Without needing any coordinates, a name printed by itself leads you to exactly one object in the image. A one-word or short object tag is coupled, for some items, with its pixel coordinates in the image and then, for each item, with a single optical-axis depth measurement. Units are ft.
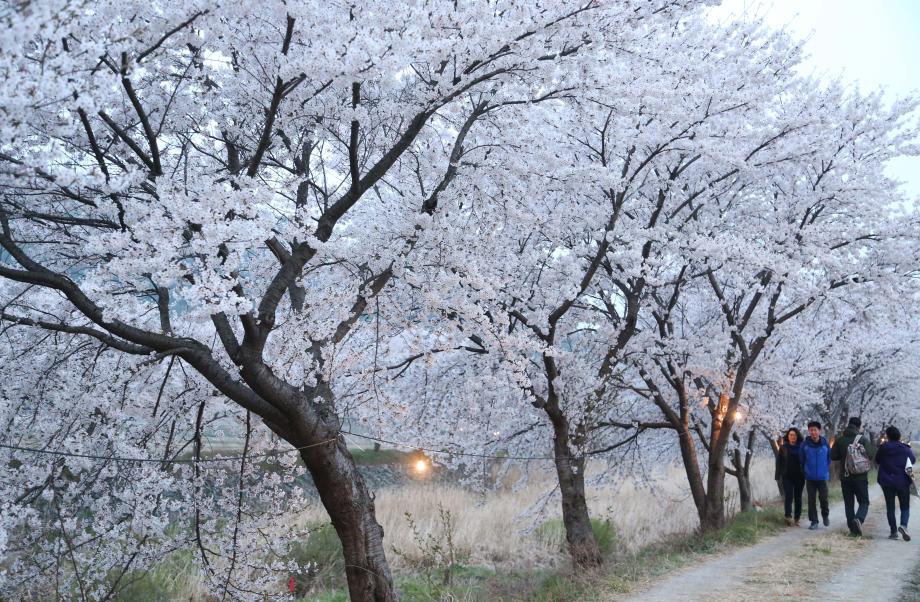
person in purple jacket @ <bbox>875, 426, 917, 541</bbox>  30.35
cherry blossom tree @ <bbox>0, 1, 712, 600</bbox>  12.67
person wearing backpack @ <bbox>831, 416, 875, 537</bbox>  31.68
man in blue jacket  33.96
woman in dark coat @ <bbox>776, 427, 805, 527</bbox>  37.55
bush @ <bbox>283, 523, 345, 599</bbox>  32.42
